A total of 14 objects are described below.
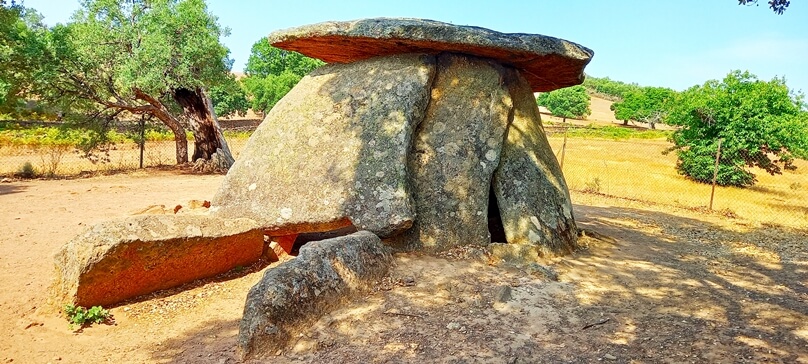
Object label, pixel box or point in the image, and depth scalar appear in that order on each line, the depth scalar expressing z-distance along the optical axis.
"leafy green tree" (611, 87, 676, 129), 62.56
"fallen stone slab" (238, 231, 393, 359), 4.08
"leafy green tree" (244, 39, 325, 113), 46.78
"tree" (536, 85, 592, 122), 69.94
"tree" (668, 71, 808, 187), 16.45
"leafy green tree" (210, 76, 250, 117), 48.16
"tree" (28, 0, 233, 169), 13.52
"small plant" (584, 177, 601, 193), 14.53
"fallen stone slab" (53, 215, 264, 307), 4.95
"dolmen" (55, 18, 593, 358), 5.62
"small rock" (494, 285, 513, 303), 5.00
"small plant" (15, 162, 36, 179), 13.05
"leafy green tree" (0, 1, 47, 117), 12.38
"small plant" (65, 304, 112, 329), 4.78
